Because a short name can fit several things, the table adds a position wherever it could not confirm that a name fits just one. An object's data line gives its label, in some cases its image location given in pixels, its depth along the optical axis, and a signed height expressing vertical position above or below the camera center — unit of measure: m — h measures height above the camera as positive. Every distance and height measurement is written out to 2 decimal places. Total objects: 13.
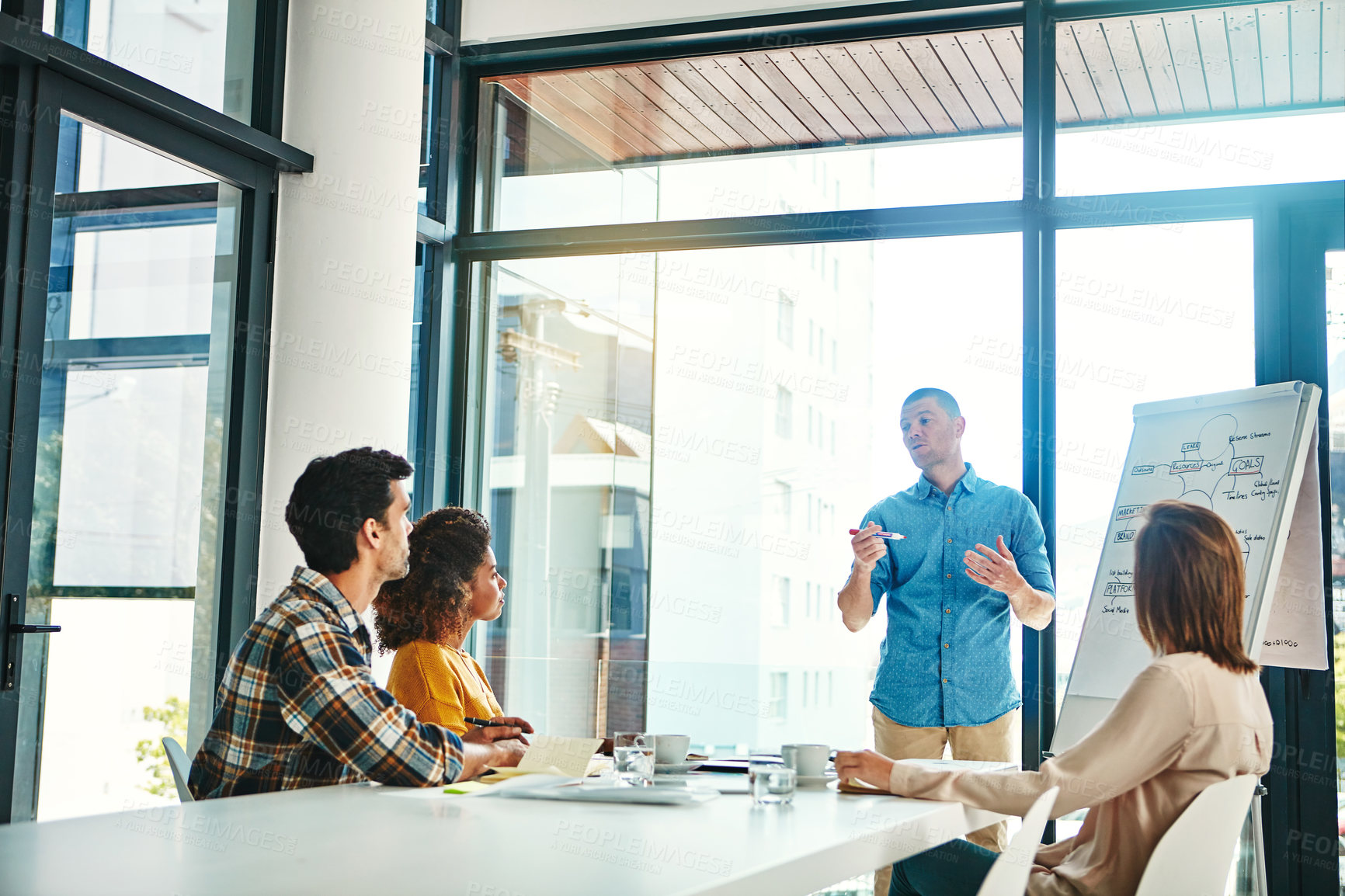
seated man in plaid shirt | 1.96 -0.23
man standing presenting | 3.59 -0.10
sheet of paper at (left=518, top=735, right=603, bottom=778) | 2.21 -0.37
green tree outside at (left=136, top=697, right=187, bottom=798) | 3.49 -0.59
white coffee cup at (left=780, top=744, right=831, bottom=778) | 2.17 -0.36
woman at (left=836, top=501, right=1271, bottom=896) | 2.00 -0.28
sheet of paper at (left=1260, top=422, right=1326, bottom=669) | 3.26 -0.06
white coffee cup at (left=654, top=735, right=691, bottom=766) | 2.25 -0.35
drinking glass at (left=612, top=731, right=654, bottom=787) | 2.13 -0.35
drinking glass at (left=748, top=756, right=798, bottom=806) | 1.93 -0.36
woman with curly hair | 2.55 -0.14
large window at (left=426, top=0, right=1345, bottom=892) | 3.88 +0.92
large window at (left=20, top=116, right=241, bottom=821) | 3.19 +0.21
